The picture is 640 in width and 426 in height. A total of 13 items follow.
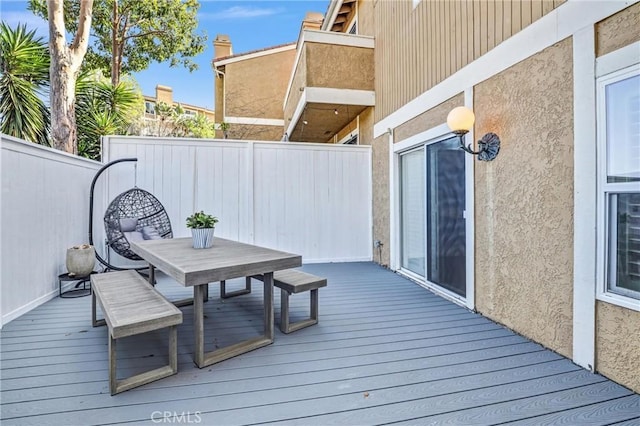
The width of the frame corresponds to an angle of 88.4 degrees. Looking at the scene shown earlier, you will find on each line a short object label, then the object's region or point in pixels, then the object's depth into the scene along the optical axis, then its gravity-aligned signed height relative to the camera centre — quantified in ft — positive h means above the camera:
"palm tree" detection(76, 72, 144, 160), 22.61 +7.44
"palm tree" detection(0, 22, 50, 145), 17.90 +7.18
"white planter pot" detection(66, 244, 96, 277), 12.78 -1.87
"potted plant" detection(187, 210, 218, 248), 10.25 -0.56
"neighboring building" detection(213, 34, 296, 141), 35.76 +13.51
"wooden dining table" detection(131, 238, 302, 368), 7.25 -1.28
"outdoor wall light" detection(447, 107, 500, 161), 10.32 +2.70
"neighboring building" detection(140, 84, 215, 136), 36.65 +17.30
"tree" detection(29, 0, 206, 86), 33.04 +19.36
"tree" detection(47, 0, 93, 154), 17.71 +7.41
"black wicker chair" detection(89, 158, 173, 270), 15.29 -0.19
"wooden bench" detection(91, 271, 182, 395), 6.25 -2.06
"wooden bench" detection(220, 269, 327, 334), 9.36 -2.18
